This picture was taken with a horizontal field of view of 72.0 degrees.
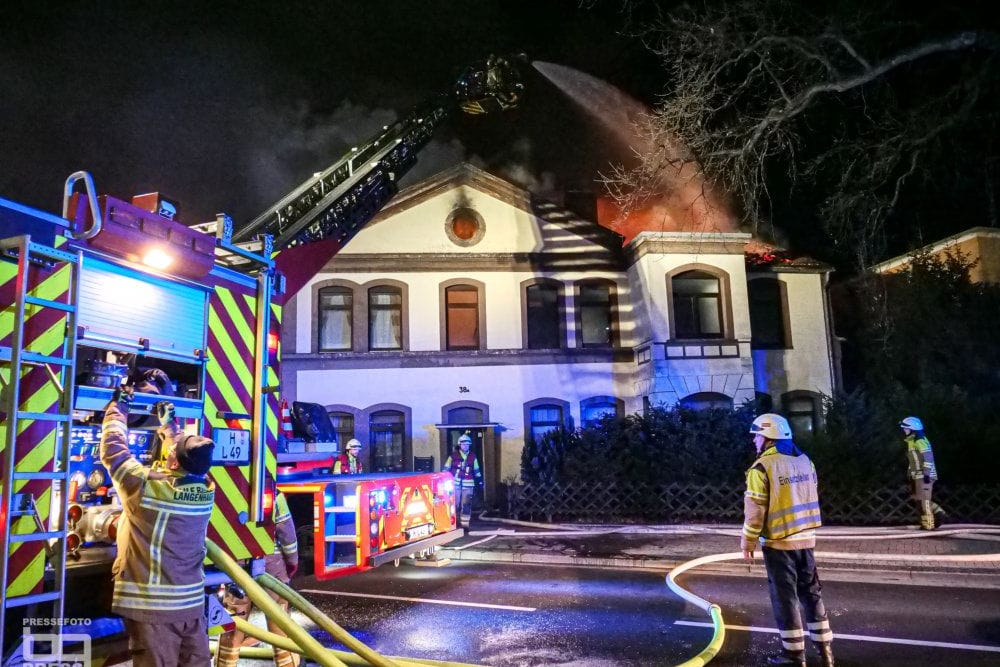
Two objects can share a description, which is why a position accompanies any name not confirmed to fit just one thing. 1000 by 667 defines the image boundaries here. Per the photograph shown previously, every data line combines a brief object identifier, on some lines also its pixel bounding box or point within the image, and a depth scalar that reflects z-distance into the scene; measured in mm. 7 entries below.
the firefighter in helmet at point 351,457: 10656
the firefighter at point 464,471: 13048
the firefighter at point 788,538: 5082
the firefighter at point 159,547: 3504
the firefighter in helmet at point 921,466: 10344
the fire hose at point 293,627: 3988
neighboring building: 19344
